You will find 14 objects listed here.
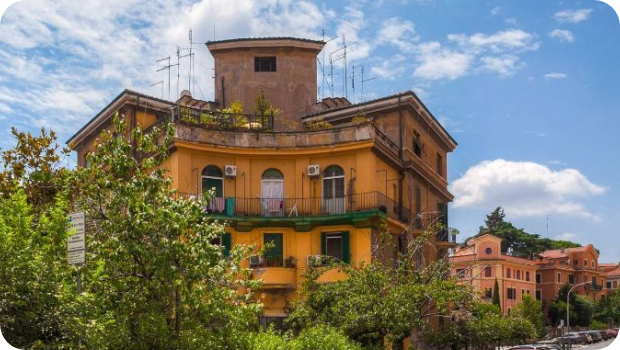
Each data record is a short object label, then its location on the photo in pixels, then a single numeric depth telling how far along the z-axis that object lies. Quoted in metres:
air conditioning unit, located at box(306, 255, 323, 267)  33.77
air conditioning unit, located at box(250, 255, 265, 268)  35.78
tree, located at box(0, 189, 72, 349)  13.10
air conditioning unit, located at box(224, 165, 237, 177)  36.56
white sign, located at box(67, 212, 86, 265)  12.86
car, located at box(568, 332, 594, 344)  72.30
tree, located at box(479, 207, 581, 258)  94.62
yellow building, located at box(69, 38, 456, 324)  35.69
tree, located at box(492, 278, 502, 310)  81.46
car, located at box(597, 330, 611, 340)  77.62
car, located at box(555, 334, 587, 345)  71.15
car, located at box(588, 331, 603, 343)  75.50
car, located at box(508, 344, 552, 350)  49.10
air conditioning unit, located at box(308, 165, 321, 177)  36.84
